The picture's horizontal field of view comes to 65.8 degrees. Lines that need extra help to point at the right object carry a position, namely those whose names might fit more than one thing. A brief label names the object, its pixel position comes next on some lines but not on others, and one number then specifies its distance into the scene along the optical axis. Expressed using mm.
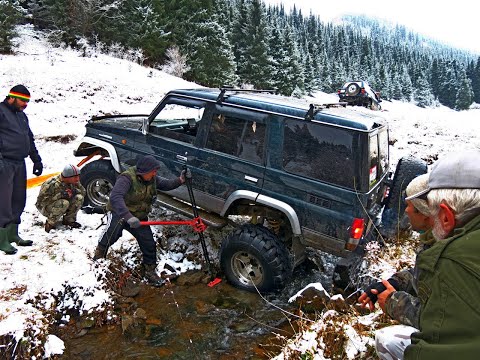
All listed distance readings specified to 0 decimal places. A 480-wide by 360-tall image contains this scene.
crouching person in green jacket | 1381
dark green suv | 4176
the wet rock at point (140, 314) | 4273
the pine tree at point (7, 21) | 20609
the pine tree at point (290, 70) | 37438
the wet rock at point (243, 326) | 4262
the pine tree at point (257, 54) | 34938
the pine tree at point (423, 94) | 71562
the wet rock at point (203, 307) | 4543
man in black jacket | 4605
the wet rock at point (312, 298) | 4160
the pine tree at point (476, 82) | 86375
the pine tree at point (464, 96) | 73812
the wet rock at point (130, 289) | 4641
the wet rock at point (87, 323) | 4105
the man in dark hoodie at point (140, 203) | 4629
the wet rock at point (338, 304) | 3811
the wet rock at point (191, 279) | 5055
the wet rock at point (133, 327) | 4055
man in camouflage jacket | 5480
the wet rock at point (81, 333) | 3981
